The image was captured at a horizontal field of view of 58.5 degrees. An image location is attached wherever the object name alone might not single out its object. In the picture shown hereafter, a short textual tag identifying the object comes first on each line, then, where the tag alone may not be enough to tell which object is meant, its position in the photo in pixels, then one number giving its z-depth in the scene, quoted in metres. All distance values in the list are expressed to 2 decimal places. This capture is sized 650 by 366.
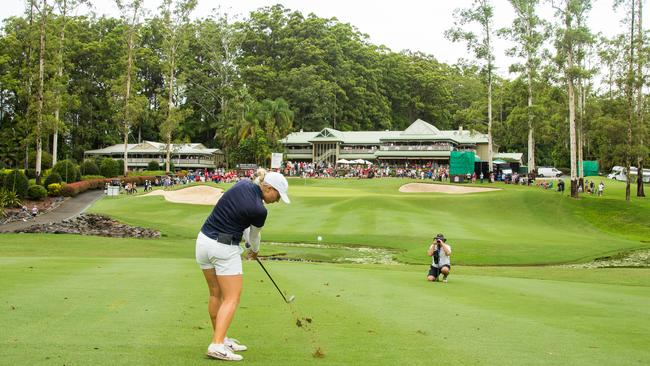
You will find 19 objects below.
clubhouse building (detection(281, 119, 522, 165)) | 92.38
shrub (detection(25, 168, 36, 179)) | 57.96
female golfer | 7.01
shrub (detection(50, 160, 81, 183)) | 56.59
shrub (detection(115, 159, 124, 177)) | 68.31
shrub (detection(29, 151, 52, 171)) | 72.44
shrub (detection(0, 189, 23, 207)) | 41.18
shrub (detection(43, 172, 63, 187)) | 50.97
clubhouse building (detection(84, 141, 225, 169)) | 99.88
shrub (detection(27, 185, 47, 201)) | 47.09
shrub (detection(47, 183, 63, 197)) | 50.22
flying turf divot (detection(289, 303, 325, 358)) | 6.78
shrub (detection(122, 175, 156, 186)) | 65.91
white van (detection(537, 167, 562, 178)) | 90.75
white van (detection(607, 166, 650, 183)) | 81.69
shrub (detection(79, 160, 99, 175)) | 64.62
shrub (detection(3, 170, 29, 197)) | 44.78
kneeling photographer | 15.58
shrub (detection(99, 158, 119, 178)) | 66.38
